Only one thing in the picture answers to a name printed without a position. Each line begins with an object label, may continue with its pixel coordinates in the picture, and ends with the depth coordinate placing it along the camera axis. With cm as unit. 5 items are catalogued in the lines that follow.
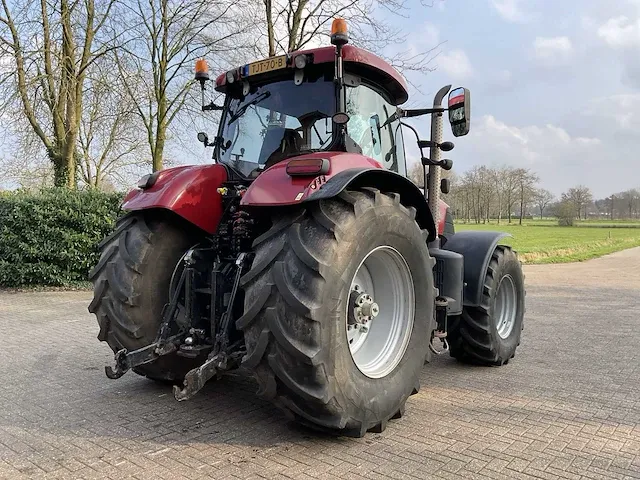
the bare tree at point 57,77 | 1314
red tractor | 304
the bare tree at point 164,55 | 1459
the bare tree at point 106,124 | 1448
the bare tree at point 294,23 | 1362
